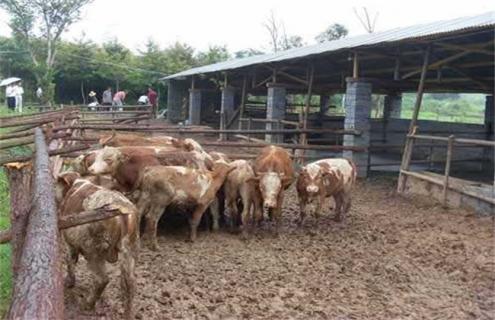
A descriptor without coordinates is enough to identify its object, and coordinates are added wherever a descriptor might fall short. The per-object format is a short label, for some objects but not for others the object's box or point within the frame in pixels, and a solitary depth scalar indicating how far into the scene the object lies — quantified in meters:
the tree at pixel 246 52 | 60.09
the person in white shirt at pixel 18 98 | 23.44
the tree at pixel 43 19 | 37.62
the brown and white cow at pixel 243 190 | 6.99
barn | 9.59
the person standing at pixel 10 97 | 23.36
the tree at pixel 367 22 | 48.31
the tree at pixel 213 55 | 42.90
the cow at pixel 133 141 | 7.88
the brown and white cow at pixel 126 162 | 6.45
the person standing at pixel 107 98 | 27.44
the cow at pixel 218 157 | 7.64
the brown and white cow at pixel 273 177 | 6.82
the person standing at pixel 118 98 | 27.92
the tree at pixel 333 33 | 49.25
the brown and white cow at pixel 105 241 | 3.99
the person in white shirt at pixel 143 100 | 30.54
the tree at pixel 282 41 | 57.03
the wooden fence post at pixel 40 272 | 1.44
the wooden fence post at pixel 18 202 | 2.72
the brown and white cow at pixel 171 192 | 6.12
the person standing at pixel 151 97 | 27.03
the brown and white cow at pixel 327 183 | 7.47
